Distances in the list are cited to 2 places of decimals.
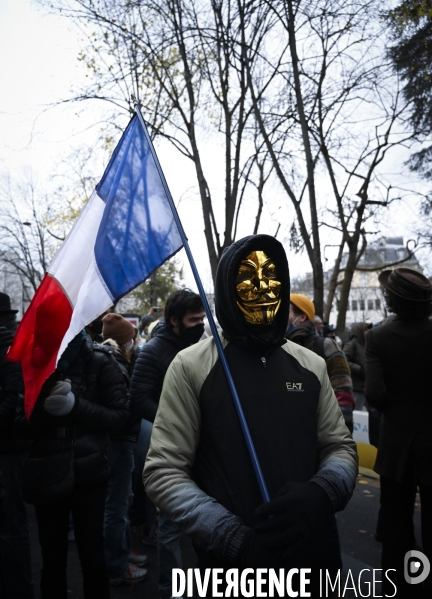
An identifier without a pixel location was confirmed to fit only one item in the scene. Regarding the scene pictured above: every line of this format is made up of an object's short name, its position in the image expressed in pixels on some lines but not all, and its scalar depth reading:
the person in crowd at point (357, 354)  6.72
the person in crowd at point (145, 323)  9.40
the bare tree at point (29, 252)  29.27
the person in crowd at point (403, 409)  2.97
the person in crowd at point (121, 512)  3.68
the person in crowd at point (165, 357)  3.22
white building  71.69
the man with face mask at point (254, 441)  1.58
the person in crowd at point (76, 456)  2.67
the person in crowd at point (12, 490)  3.03
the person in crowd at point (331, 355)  3.44
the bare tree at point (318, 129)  7.93
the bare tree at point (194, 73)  8.09
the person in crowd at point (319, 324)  6.95
